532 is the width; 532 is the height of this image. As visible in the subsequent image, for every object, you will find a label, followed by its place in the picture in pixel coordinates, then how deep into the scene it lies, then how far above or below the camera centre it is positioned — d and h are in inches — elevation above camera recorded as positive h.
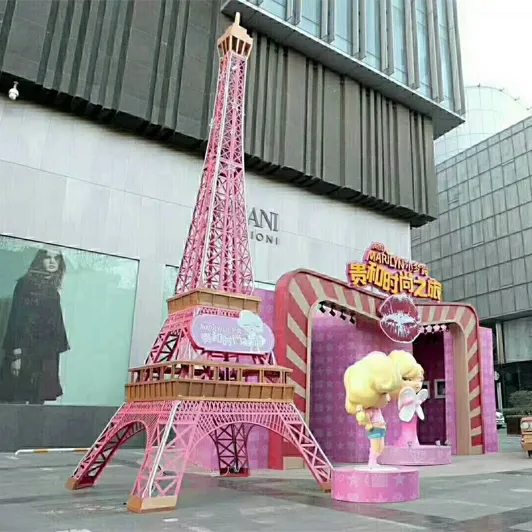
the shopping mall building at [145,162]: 1051.9 +592.3
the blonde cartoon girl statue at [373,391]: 460.8 +21.4
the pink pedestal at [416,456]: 811.4 -53.6
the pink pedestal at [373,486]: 427.5 -53.2
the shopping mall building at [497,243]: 2374.5 +819.6
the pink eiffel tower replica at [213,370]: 424.5 +34.8
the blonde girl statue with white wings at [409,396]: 614.9 +27.6
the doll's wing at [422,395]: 739.5 +32.7
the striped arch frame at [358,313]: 772.0 +139.4
